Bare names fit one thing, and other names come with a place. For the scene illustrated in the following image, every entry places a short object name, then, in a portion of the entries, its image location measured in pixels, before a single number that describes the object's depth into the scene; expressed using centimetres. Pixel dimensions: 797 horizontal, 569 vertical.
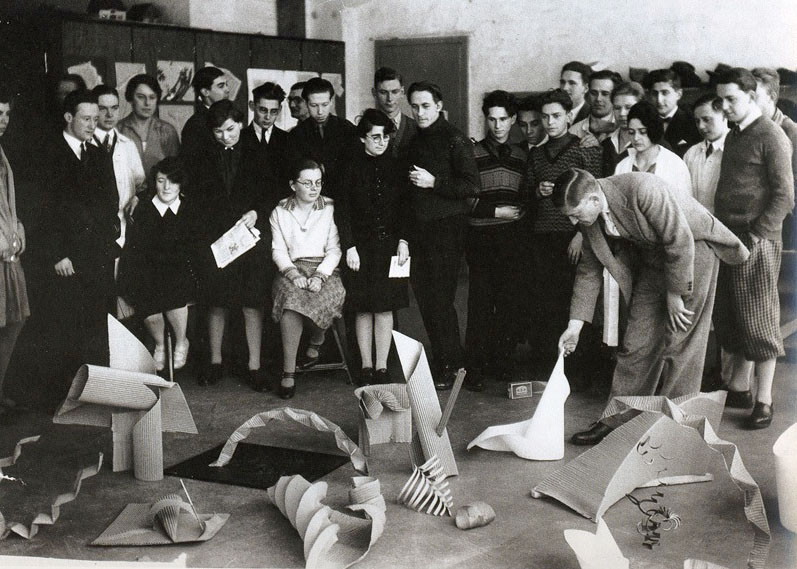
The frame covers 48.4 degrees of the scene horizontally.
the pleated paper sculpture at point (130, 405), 297
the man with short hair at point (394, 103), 410
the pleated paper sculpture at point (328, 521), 247
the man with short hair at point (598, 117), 383
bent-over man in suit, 338
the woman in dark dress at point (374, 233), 415
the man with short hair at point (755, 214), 334
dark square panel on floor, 318
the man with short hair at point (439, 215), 411
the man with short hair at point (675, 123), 366
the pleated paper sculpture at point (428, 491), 285
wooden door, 373
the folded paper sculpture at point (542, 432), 322
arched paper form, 309
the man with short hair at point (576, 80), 367
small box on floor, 392
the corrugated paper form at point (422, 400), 308
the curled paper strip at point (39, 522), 271
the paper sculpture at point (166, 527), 265
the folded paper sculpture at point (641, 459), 279
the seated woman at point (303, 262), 423
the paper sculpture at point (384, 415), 324
